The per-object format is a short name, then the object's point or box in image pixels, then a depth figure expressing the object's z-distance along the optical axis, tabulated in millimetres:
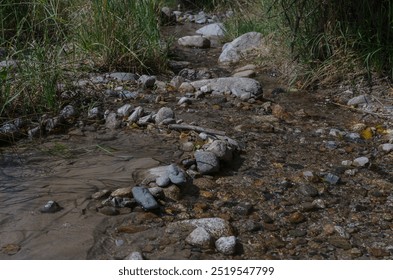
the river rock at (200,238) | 2387
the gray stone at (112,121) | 3674
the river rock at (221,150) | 3129
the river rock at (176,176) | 2854
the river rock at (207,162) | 3031
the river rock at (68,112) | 3730
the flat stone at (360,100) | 4211
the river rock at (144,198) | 2637
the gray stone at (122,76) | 4562
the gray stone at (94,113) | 3791
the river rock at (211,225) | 2486
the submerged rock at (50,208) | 2586
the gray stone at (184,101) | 4184
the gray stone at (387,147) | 3492
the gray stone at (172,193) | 2781
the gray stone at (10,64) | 3540
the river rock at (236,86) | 4352
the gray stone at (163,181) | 2822
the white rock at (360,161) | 3273
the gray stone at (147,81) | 4500
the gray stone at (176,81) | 4605
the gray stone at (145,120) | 3672
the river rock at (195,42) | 6137
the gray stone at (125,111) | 3822
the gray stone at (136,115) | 3734
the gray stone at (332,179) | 3047
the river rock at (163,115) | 3689
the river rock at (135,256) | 2260
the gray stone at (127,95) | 4266
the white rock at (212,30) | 6666
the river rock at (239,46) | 5520
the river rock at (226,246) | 2359
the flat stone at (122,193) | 2707
